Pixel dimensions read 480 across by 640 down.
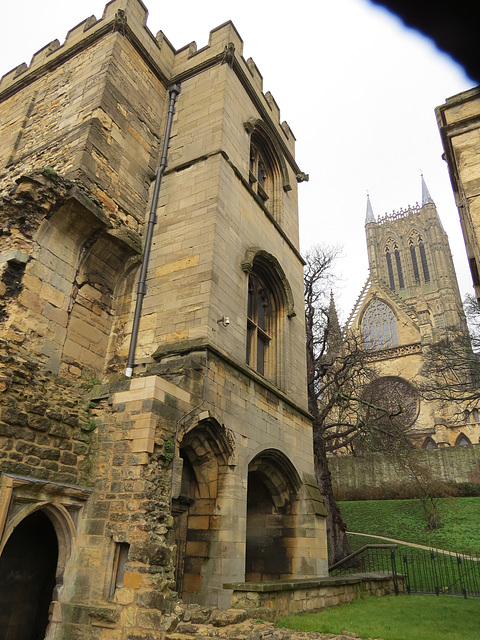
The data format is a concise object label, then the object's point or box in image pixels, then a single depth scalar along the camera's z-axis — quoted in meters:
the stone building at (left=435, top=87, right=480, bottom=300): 5.35
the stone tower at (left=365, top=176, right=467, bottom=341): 52.47
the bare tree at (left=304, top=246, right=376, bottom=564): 15.23
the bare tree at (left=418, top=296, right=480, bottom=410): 19.40
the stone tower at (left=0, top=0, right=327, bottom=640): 6.38
